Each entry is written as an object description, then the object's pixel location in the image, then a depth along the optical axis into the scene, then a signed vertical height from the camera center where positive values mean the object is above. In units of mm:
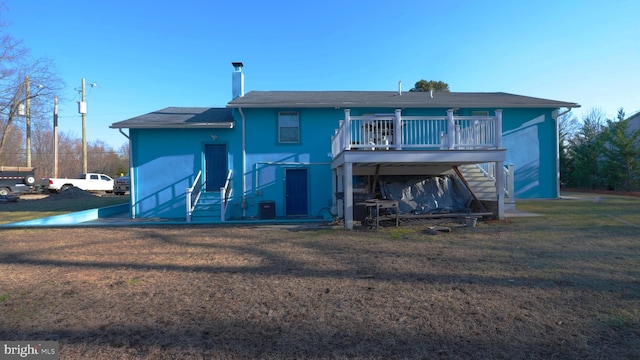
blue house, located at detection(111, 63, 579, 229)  11891 +1062
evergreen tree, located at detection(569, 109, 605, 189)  21641 +1175
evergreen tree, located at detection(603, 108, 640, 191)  19328 +1433
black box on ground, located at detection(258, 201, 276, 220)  11211 -875
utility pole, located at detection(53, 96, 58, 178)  26359 +4097
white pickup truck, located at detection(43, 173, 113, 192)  23375 +289
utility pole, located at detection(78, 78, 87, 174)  25708 +5130
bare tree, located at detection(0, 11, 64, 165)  23861 +6363
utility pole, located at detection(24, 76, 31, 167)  24312 +5391
